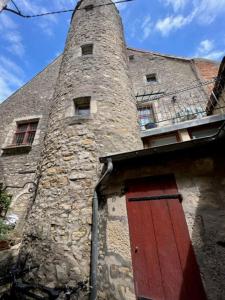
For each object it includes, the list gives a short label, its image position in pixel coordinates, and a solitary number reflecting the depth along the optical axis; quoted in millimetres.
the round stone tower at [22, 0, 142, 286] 3176
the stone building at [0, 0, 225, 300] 2588
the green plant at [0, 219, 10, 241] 4961
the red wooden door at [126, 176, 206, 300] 2469
